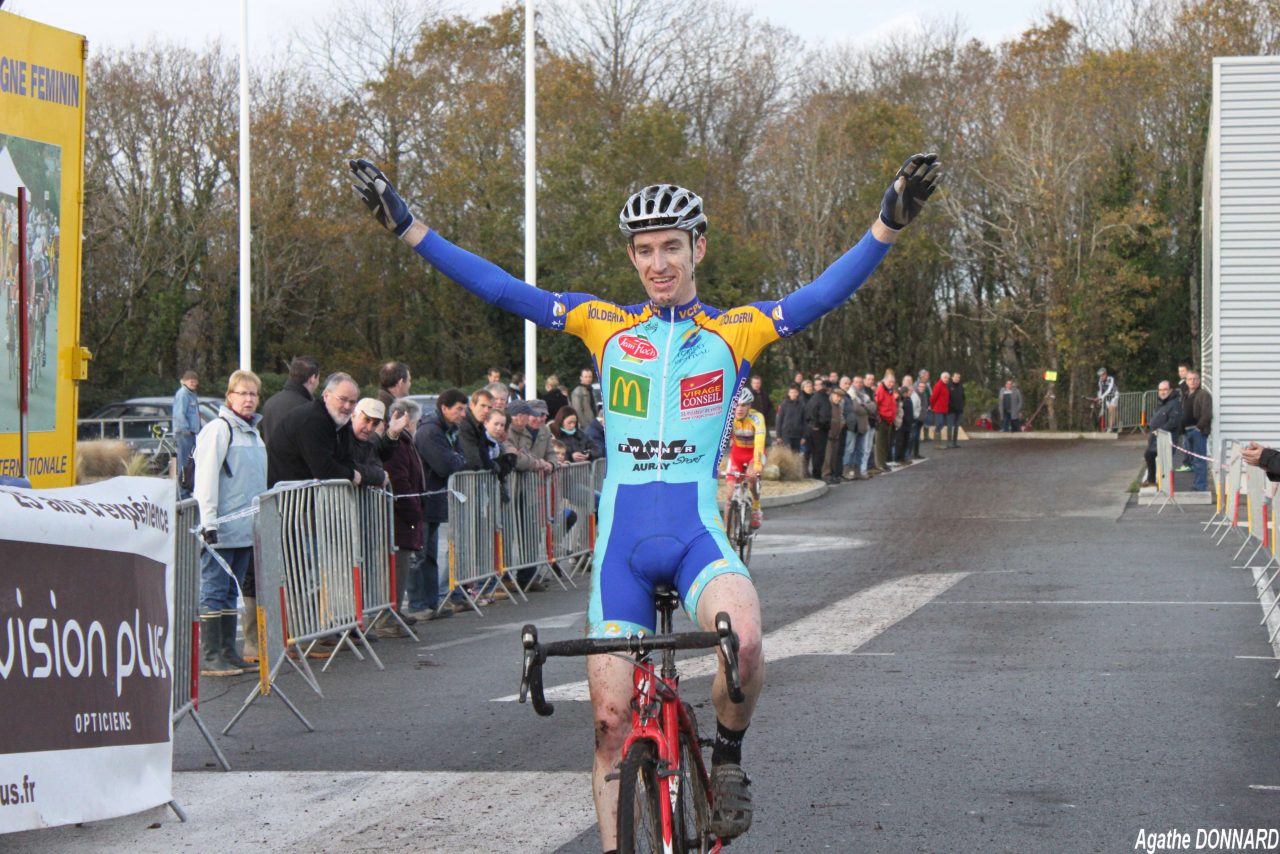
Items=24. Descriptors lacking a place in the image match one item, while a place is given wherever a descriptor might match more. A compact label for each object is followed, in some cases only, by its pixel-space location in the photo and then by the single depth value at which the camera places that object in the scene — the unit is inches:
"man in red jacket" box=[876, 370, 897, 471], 1369.3
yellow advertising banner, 335.9
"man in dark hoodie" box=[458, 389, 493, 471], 597.3
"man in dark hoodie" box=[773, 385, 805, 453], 1250.6
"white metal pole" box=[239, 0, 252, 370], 1005.2
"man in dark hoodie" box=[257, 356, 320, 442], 482.0
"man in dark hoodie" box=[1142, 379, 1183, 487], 1102.4
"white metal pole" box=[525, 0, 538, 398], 989.8
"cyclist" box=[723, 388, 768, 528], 703.7
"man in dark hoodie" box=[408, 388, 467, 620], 552.1
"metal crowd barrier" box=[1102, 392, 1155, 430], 1995.6
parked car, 1186.6
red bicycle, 172.2
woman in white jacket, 426.9
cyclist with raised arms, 192.9
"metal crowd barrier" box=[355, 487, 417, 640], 468.1
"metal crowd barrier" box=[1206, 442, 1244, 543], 766.5
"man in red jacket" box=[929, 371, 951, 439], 1691.7
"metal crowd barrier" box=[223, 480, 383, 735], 367.2
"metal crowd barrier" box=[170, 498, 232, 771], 300.8
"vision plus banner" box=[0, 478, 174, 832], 238.7
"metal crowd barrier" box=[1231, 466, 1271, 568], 573.3
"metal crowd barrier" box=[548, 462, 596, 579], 682.2
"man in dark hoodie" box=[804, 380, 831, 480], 1224.2
